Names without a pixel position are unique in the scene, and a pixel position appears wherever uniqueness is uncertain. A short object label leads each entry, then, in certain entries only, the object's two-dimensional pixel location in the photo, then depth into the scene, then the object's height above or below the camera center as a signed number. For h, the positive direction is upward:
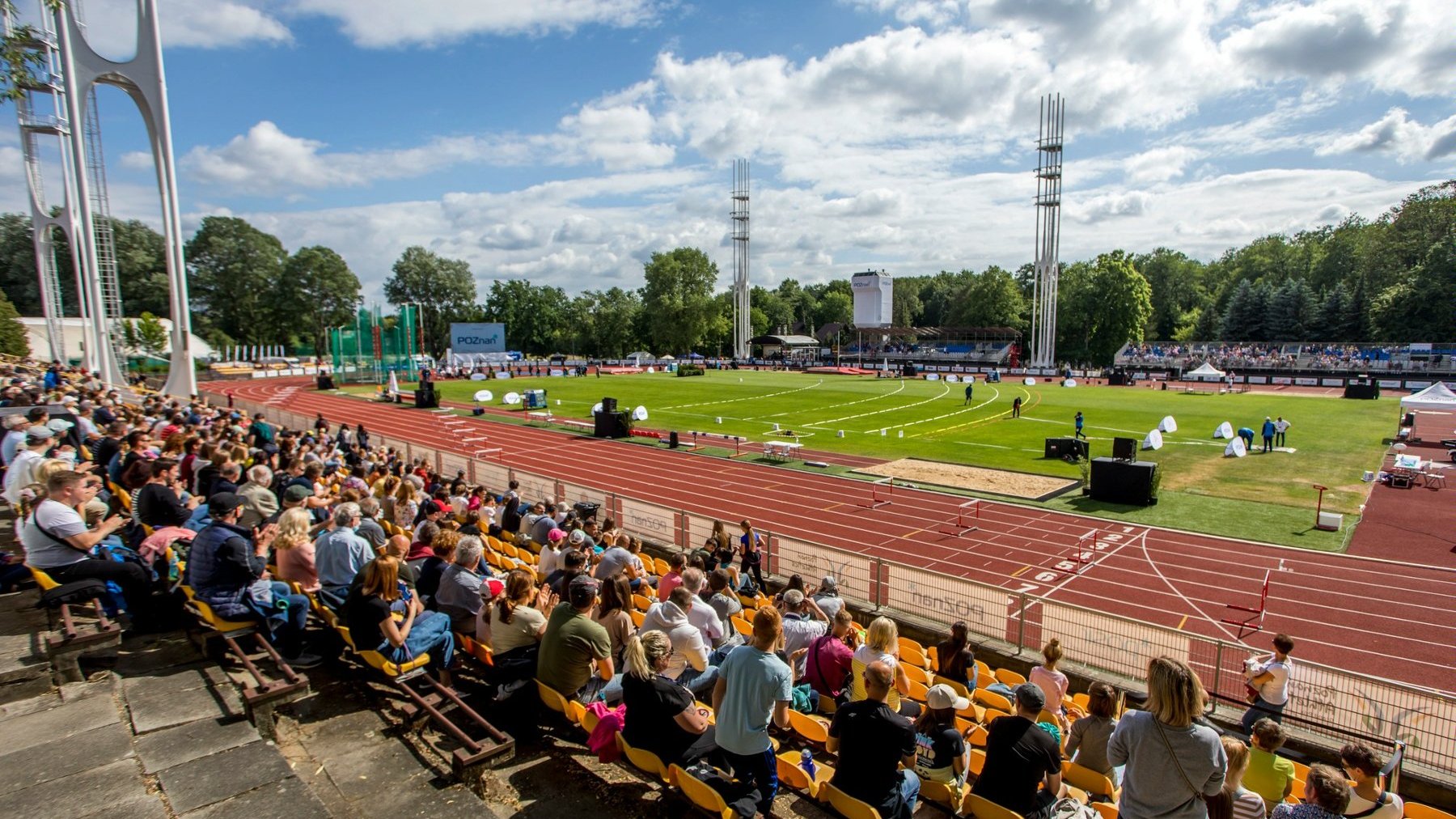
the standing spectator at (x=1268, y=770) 4.61 -2.91
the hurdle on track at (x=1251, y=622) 11.91 -5.08
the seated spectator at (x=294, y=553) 6.50 -1.94
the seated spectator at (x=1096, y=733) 4.64 -2.74
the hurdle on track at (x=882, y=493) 20.44 -4.92
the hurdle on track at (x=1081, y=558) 14.92 -5.04
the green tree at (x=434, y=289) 105.69 +7.34
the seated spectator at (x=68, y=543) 6.38 -1.81
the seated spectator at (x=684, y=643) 5.51 -2.40
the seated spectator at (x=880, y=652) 5.28 -2.43
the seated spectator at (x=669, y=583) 7.70 -2.77
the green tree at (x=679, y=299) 107.75 +5.30
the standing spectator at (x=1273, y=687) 6.87 -3.55
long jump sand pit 21.59 -4.89
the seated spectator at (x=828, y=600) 7.71 -3.01
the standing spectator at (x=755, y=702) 4.32 -2.26
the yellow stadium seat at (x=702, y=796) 4.14 -2.75
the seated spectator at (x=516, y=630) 5.58 -2.34
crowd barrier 6.46 -3.66
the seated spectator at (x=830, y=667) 6.02 -2.86
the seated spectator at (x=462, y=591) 6.46 -2.32
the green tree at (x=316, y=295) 88.88 +5.80
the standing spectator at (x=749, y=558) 11.18 -3.57
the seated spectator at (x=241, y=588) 6.15 -2.19
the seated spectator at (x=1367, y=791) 4.03 -2.70
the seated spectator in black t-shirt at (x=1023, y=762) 4.10 -2.52
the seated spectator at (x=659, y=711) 4.59 -2.45
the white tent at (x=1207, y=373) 55.69 -3.79
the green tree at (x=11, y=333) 49.50 +0.80
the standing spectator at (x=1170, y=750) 3.55 -2.17
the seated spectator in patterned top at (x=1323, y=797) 3.67 -2.48
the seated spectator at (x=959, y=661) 6.36 -2.98
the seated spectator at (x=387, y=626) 5.67 -2.32
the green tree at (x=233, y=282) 87.12 +7.37
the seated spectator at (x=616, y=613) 5.48 -2.17
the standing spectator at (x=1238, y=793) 4.20 -2.80
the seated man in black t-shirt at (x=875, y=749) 4.01 -2.41
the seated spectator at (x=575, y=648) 5.27 -2.33
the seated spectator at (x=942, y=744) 4.64 -2.76
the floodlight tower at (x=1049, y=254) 82.81 +8.71
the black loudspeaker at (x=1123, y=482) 20.06 -4.43
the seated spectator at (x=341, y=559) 6.68 -2.08
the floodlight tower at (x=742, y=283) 107.00 +7.47
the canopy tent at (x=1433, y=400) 26.75 -3.01
